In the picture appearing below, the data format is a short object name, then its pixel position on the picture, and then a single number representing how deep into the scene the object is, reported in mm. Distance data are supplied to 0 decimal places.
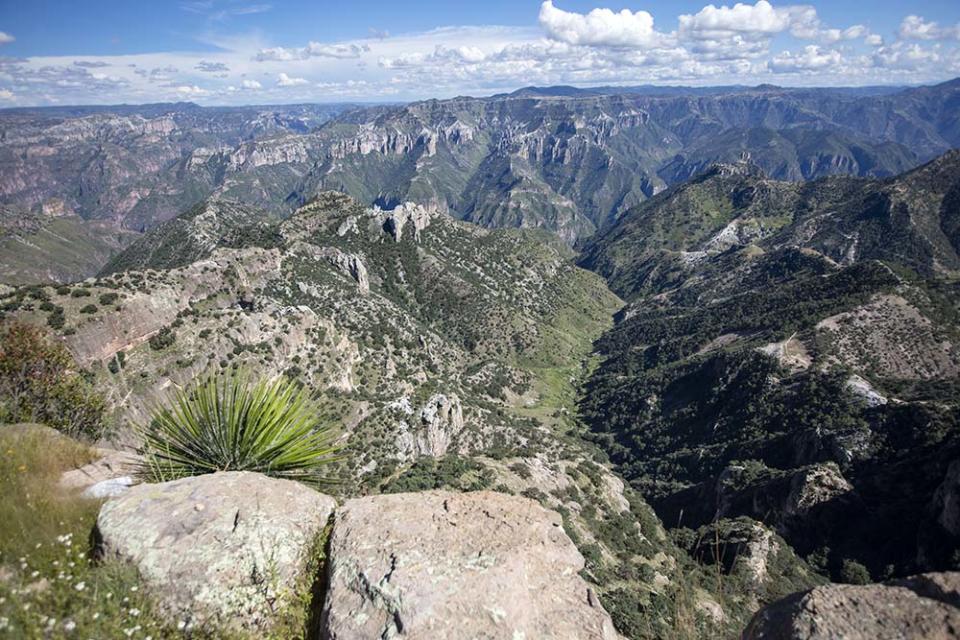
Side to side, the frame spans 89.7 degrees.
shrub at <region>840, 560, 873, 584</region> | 50156
